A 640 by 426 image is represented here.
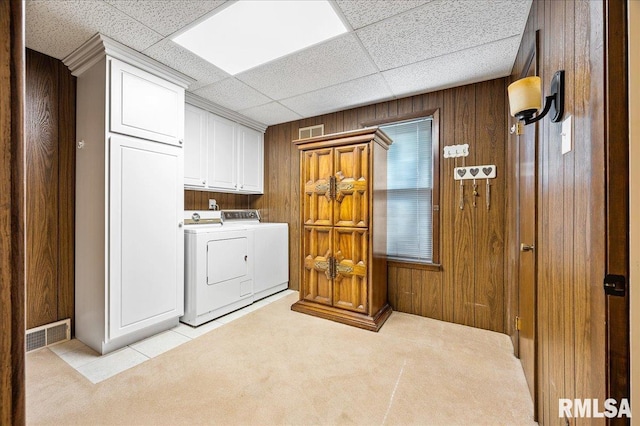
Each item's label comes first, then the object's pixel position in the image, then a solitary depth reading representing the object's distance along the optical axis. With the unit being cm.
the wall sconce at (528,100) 123
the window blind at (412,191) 300
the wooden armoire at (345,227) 276
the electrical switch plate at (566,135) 105
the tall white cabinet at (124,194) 217
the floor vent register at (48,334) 224
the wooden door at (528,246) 158
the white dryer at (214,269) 273
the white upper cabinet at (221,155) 312
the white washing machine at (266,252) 345
